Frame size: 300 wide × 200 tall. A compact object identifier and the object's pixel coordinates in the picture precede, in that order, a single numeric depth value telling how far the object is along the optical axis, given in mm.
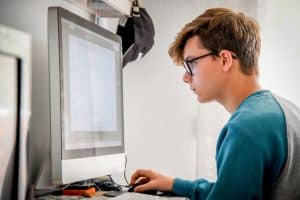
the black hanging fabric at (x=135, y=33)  1970
